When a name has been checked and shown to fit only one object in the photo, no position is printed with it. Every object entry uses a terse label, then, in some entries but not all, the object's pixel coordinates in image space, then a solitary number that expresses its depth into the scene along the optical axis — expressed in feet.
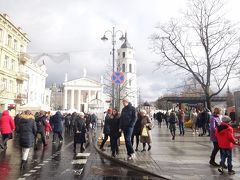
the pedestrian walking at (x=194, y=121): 53.13
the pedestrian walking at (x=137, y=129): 31.09
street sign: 41.17
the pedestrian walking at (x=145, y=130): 30.32
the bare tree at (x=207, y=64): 56.50
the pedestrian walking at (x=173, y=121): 42.04
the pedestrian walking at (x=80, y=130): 32.43
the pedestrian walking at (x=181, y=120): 50.95
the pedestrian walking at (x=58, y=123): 39.85
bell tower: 237.57
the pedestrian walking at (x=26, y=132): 22.12
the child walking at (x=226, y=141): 18.99
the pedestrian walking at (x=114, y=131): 26.64
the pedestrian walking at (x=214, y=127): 21.76
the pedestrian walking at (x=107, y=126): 29.06
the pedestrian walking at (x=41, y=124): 36.20
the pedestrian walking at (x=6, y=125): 31.72
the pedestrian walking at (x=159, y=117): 90.41
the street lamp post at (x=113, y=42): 48.32
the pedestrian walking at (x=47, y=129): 46.95
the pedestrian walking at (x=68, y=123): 67.96
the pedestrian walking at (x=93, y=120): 72.07
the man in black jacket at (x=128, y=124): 24.44
